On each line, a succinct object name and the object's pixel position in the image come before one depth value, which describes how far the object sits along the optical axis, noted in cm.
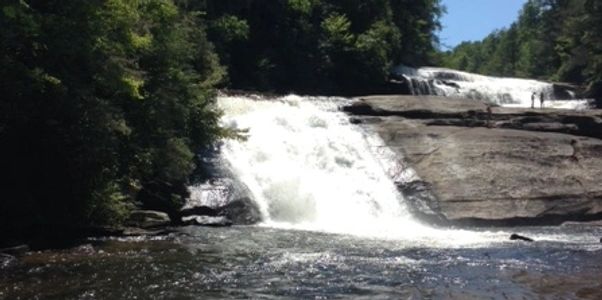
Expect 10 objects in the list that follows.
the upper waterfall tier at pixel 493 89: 4197
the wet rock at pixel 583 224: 2427
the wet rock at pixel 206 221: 2075
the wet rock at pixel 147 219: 1933
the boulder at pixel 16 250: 1491
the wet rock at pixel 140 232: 1806
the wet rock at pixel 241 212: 2173
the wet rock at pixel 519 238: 1946
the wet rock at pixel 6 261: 1357
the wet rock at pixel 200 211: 2119
